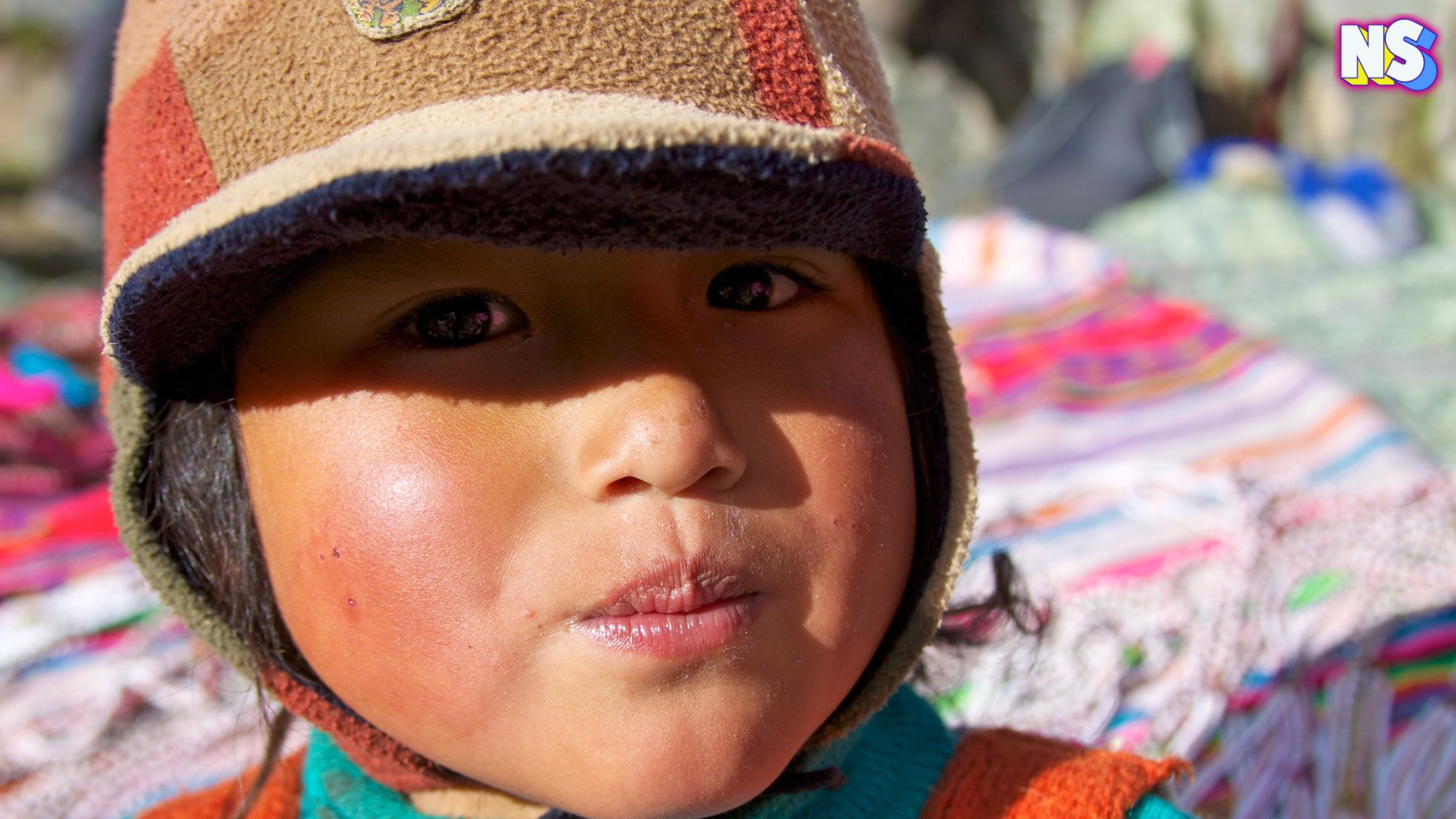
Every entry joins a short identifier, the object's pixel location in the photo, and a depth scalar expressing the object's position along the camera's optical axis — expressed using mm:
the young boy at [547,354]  283
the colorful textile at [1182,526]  496
